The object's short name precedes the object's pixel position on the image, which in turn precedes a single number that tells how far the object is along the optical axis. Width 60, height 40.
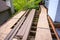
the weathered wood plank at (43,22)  2.18
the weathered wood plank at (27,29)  1.58
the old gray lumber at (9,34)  1.66
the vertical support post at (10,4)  6.26
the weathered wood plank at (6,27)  1.92
